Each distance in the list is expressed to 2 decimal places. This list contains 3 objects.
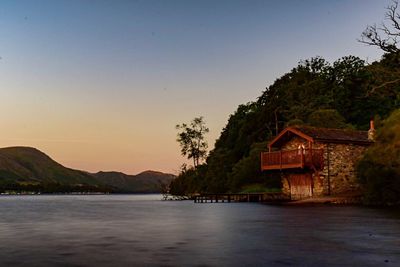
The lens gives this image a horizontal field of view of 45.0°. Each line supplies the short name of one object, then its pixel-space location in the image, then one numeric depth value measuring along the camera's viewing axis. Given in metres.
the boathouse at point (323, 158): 43.19
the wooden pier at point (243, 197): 50.44
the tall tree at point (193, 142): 98.12
